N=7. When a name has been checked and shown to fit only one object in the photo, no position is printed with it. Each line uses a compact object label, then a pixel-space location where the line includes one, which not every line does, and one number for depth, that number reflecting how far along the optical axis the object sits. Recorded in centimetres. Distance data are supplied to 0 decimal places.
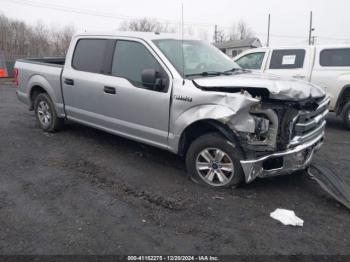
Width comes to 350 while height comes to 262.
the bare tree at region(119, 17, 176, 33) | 4818
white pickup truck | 793
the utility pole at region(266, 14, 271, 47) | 5408
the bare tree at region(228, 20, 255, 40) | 7831
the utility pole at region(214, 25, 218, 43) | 6726
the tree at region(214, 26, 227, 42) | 6870
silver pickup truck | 410
